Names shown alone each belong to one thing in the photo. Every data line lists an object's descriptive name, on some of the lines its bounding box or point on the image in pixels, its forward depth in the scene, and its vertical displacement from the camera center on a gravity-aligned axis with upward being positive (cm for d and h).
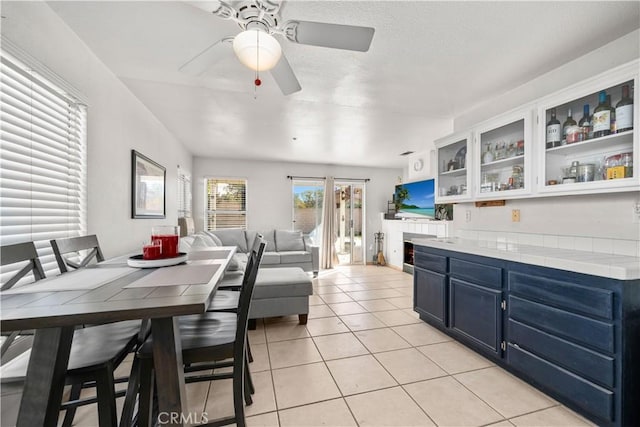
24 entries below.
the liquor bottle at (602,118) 175 +65
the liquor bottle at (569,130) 193 +62
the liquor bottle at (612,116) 172 +64
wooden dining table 82 -32
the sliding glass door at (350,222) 657 -23
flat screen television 505 +29
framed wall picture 262 +28
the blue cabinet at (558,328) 136 -73
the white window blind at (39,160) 132 +30
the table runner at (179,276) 115 -31
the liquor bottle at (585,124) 188 +64
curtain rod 617 +84
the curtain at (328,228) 614 -35
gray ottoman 279 -91
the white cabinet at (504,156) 217 +52
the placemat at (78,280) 105 -31
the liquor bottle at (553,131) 202 +63
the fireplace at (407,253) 541 -84
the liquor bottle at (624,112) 163 +64
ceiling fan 134 +94
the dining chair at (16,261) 115 -25
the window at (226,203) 580 +21
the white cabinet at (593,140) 162 +51
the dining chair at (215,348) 114 -65
